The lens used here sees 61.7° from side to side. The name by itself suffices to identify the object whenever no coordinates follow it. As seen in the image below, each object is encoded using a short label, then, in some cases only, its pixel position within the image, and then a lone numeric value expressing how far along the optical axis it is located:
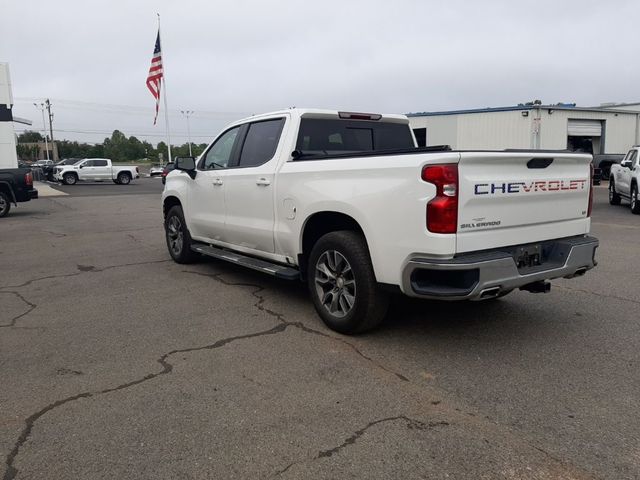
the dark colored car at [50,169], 39.31
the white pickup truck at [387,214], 3.71
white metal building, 27.17
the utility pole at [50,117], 84.75
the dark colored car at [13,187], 15.50
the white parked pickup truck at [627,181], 13.96
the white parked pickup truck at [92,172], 36.53
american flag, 28.55
